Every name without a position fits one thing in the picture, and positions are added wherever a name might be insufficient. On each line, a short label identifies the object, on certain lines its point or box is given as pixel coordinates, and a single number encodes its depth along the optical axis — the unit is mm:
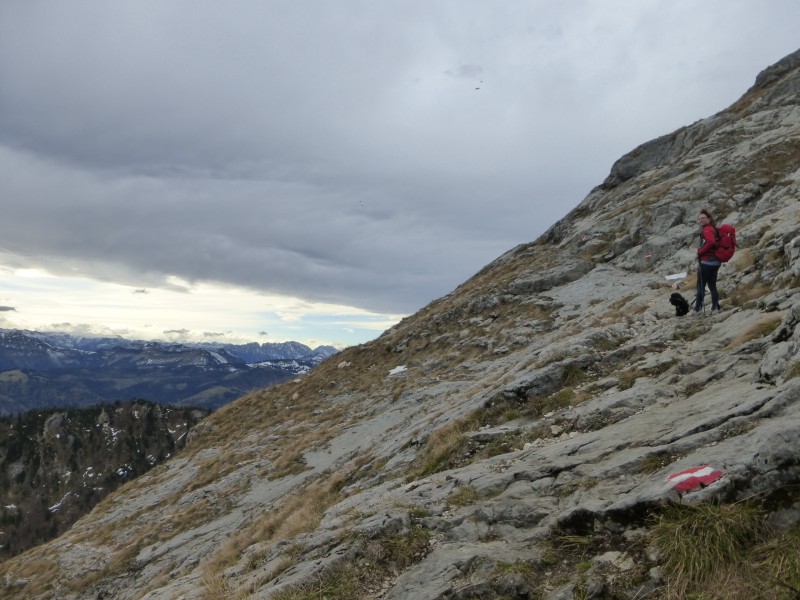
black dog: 16578
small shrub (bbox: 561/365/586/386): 14625
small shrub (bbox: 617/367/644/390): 12367
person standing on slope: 15125
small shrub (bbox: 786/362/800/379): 7968
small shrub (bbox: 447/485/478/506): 9234
